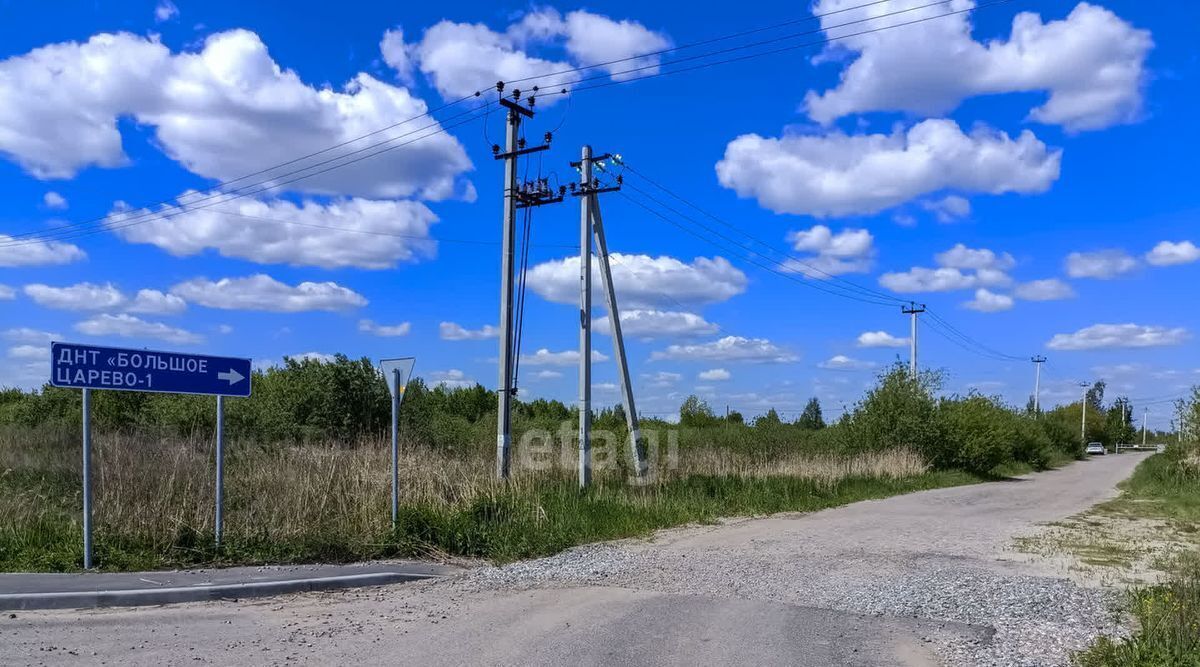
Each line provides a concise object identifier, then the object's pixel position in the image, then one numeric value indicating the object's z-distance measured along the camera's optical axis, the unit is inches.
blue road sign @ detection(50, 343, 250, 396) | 378.0
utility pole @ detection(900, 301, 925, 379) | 2168.1
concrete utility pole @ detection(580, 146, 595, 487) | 780.0
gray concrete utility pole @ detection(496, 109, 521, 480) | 756.6
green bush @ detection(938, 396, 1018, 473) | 1536.7
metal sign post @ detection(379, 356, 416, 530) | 469.4
